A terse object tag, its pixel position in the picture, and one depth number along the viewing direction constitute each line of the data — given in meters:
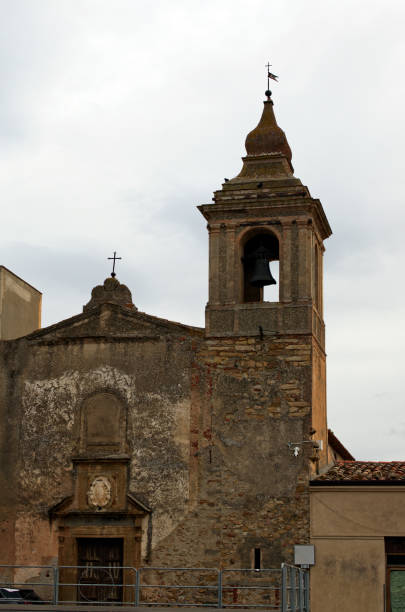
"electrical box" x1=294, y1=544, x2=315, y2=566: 21.09
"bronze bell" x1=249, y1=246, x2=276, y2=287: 23.06
